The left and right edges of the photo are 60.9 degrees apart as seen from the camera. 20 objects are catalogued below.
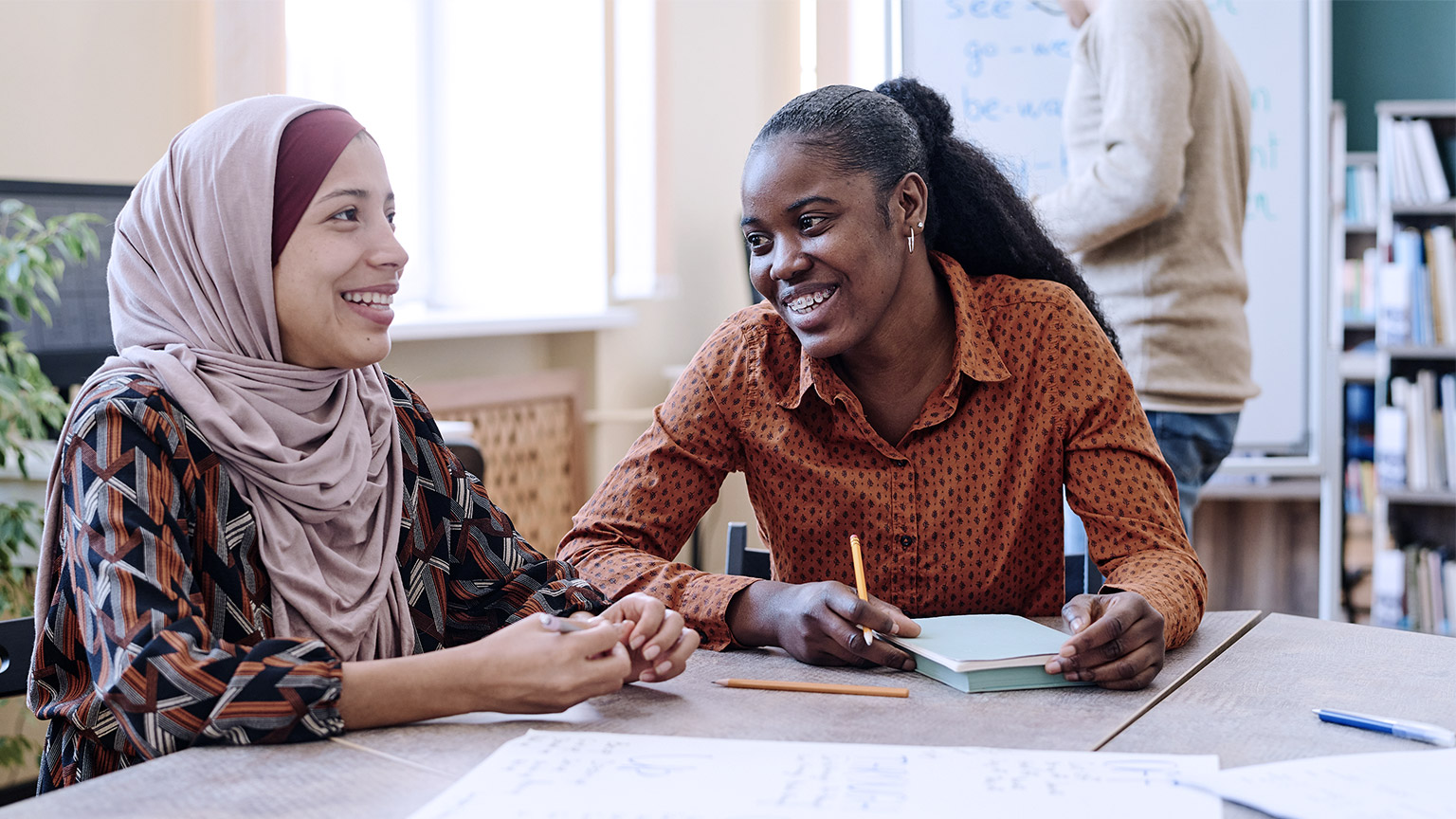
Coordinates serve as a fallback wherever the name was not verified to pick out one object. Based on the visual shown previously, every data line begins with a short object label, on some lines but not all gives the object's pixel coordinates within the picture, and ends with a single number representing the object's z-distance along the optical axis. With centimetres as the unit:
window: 322
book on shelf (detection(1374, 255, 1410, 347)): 414
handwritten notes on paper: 81
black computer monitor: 211
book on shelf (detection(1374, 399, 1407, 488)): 417
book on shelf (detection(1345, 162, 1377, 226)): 497
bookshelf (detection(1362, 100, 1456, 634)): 415
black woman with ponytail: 143
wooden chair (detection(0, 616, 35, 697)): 114
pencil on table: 109
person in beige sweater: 220
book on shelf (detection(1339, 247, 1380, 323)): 492
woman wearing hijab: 97
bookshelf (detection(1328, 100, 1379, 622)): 462
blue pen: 97
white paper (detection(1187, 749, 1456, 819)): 81
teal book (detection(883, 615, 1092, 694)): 110
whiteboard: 304
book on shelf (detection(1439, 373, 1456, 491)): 415
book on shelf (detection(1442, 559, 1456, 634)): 416
